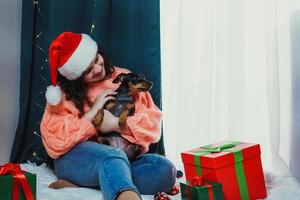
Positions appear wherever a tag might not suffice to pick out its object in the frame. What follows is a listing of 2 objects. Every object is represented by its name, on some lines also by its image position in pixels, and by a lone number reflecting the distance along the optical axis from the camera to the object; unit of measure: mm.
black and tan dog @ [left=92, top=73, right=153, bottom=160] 3827
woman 3691
